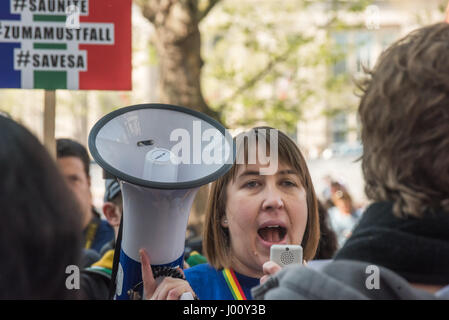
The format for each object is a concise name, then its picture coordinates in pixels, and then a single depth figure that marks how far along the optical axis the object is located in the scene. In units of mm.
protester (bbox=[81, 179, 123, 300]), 2745
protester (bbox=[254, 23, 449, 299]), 1437
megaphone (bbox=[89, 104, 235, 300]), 1915
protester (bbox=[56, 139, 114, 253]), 3719
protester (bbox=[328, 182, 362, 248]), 8719
